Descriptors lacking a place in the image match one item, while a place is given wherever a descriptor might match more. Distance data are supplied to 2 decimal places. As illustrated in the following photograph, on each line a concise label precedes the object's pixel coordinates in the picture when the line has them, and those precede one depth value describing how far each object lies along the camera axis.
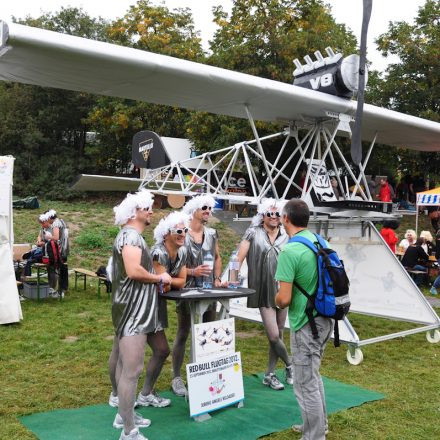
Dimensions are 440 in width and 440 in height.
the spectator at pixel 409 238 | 12.24
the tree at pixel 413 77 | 20.44
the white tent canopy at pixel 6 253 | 6.95
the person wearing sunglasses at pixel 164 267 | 3.96
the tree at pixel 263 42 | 18.81
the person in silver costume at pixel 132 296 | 3.38
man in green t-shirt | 3.28
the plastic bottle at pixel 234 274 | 4.51
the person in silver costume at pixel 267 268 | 4.74
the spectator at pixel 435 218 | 15.55
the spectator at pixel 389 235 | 11.26
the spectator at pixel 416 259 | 11.68
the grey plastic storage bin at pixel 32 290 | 9.15
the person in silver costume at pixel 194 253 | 4.48
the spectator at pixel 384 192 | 12.54
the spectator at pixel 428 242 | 12.73
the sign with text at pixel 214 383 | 3.97
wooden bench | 9.98
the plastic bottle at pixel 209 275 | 4.35
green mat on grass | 3.73
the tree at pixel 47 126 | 27.03
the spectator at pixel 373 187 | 14.11
